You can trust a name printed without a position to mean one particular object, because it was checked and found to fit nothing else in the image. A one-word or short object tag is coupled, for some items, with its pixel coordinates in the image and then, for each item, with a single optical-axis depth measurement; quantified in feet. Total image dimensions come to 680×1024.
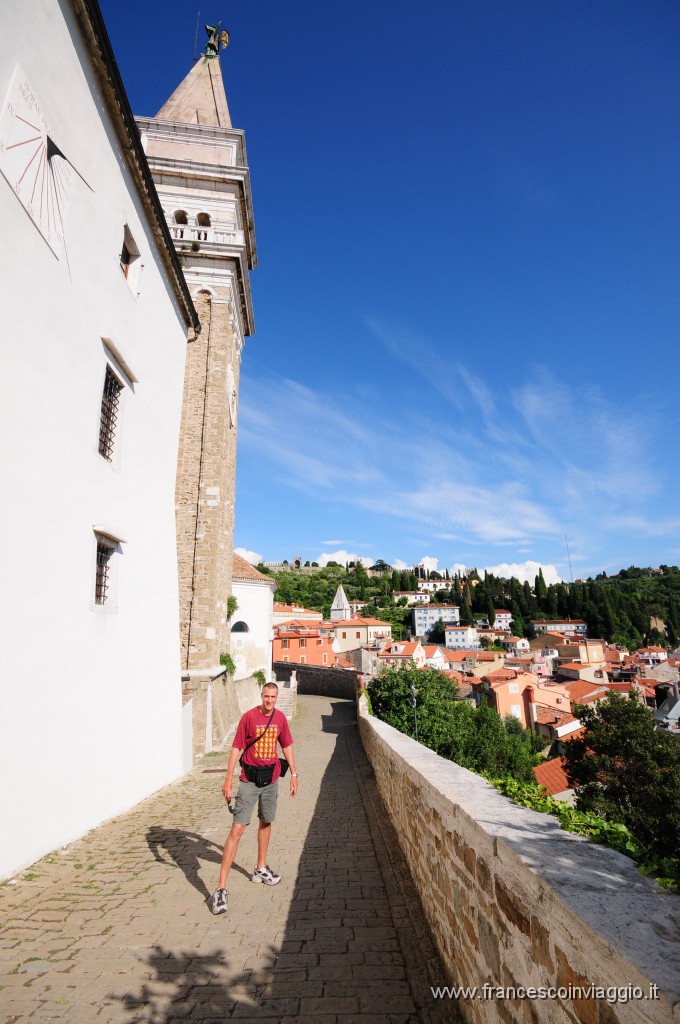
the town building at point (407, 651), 212.64
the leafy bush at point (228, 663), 48.77
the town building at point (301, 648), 149.79
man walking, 14.48
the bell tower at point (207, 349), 44.14
